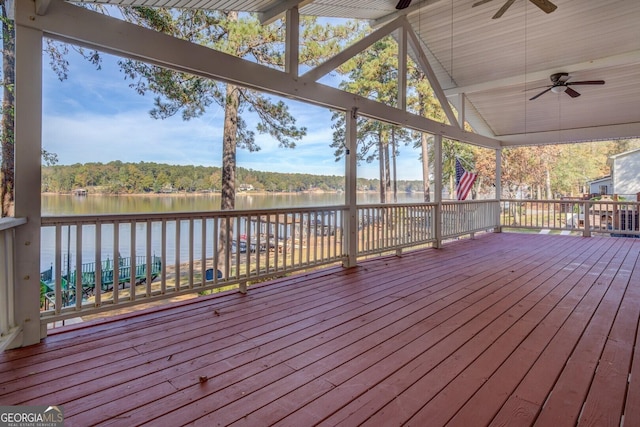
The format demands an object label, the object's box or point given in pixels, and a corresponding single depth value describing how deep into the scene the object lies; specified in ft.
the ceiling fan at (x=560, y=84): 19.29
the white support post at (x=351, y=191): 15.10
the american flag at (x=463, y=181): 23.54
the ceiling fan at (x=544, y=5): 12.81
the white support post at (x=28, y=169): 7.20
